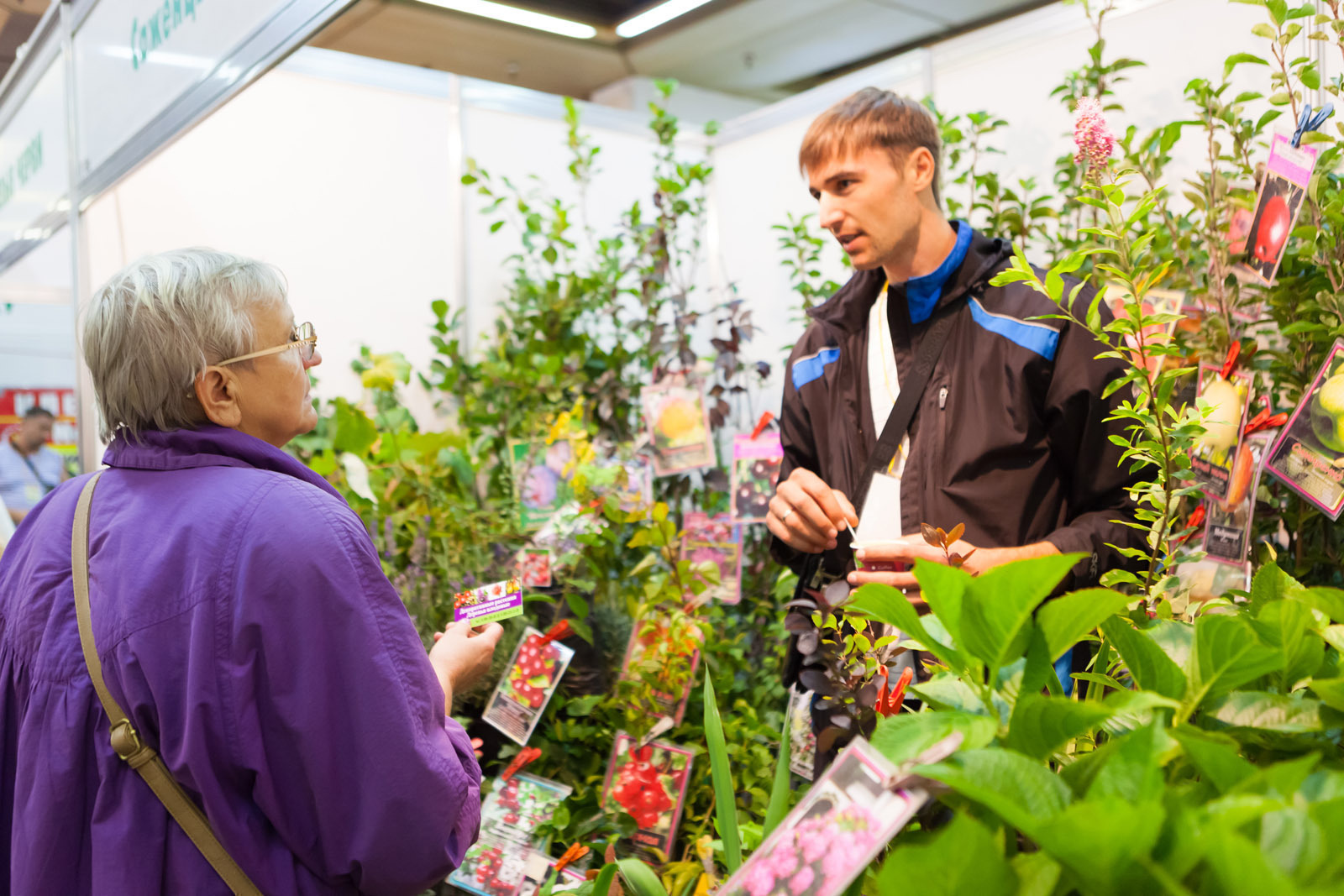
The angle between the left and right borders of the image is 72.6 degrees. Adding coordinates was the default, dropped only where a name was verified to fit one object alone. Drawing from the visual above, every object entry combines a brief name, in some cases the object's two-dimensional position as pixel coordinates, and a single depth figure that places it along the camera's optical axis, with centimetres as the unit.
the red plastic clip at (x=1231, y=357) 140
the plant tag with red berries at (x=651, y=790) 186
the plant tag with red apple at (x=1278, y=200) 126
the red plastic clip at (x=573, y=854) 157
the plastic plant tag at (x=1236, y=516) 140
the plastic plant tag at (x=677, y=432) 259
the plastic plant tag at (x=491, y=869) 176
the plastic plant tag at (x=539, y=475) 228
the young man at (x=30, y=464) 257
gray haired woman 98
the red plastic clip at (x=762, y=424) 229
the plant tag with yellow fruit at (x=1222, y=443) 137
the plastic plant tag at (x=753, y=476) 235
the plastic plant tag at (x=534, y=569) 203
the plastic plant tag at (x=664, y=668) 196
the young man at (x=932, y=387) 154
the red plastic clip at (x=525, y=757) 187
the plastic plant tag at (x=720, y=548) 247
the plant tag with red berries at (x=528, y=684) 183
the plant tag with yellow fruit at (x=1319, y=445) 117
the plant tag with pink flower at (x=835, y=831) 48
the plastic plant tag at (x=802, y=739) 181
